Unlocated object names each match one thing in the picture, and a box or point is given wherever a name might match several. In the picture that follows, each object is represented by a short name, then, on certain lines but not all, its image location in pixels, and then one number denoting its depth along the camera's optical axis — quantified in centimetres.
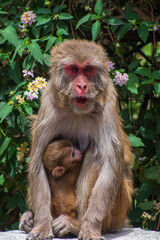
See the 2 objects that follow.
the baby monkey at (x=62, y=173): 898
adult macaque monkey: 859
